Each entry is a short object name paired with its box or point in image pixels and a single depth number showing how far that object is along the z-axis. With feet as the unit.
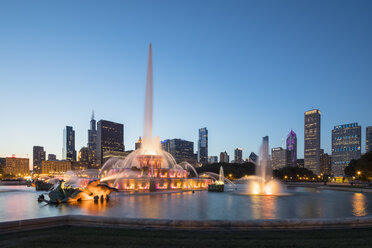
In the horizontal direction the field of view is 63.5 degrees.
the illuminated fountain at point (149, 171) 152.05
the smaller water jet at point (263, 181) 166.81
